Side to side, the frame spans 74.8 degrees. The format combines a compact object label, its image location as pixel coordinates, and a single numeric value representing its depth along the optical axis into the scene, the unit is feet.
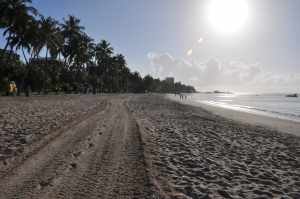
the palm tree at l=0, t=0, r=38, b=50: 90.84
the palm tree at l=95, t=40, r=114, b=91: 218.54
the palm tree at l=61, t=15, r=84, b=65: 152.92
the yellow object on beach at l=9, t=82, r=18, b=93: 96.96
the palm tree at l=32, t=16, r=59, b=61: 111.35
